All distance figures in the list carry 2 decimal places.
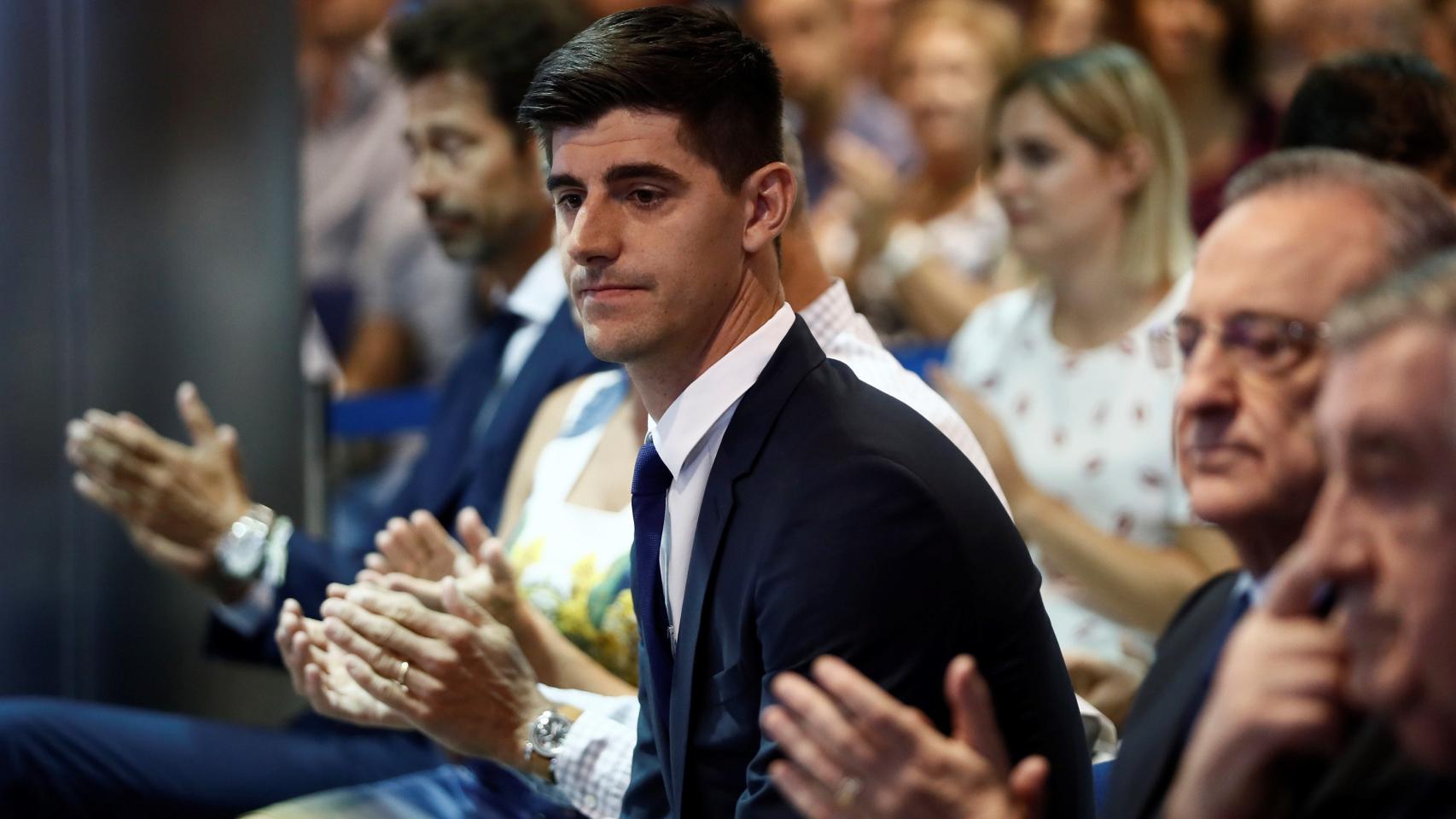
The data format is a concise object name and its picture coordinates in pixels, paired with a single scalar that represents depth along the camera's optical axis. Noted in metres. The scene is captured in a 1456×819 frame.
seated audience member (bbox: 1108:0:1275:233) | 8.05
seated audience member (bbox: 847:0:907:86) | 10.43
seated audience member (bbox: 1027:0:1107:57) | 8.81
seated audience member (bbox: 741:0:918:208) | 9.36
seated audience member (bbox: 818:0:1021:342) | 8.21
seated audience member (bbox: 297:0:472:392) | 9.13
